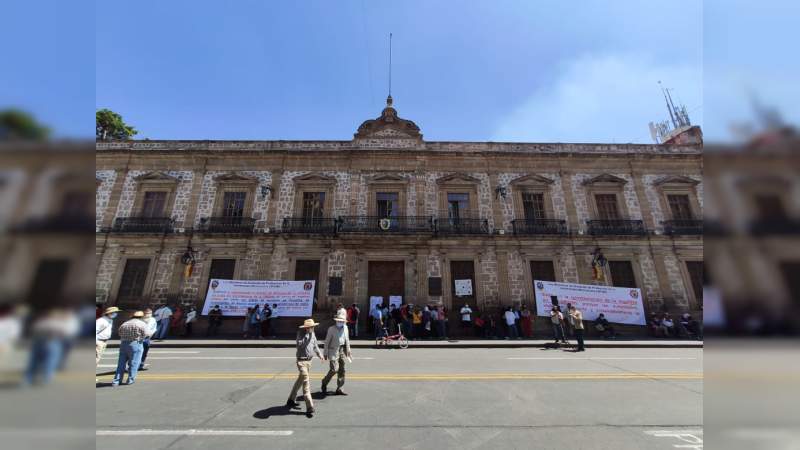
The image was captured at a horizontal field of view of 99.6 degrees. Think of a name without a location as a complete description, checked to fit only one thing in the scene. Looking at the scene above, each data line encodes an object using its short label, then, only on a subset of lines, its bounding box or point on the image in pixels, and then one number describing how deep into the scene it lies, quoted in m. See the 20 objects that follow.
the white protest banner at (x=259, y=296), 16.44
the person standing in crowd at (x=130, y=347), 7.19
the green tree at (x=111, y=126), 27.84
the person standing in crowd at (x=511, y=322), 15.33
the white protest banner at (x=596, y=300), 16.73
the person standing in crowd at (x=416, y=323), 15.42
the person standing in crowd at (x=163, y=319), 14.55
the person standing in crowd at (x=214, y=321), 15.88
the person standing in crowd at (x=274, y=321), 15.95
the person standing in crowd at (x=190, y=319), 15.48
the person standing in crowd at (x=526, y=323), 15.80
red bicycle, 13.19
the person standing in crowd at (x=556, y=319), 13.63
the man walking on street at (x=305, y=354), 5.44
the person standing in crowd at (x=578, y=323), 12.26
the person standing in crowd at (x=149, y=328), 8.20
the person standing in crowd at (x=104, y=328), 7.32
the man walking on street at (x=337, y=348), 6.31
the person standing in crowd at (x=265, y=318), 15.35
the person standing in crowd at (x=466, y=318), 16.08
